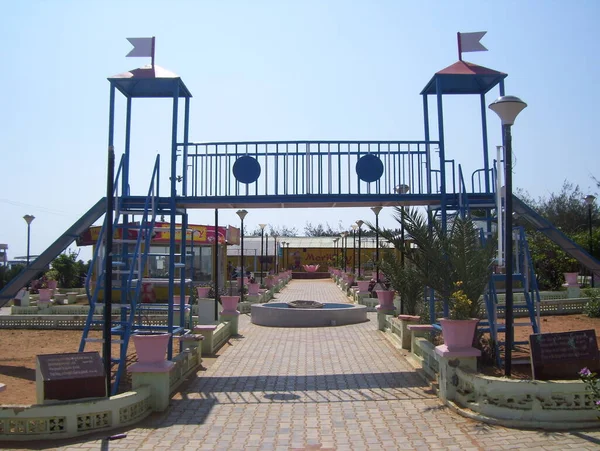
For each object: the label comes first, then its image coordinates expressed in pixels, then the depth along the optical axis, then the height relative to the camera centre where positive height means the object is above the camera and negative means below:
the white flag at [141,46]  11.30 +4.47
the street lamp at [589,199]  22.29 +3.03
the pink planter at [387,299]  16.81 -0.56
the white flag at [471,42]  11.77 +4.74
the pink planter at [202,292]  21.22 -0.46
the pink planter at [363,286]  25.70 -0.29
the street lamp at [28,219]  26.35 +2.67
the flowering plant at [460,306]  8.29 -0.38
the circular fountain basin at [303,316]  18.12 -1.15
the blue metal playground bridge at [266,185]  10.70 +1.79
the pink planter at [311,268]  57.25 +1.10
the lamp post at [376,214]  23.85 +2.74
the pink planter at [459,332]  8.24 -0.73
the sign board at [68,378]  7.03 -1.18
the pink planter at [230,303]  16.16 -0.65
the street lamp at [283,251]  60.54 +2.93
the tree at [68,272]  33.31 +0.42
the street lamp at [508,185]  7.50 +1.27
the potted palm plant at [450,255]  9.36 +0.39
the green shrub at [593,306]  17.69 -0.80
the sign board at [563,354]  7.36 -0.95
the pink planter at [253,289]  25.89 -0.42
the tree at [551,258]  25.11 +0.90
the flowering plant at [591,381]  6.09 -1.08
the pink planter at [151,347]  8.05 -0.93
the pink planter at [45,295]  22.44 -0.60
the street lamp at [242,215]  22.45 +2.46
